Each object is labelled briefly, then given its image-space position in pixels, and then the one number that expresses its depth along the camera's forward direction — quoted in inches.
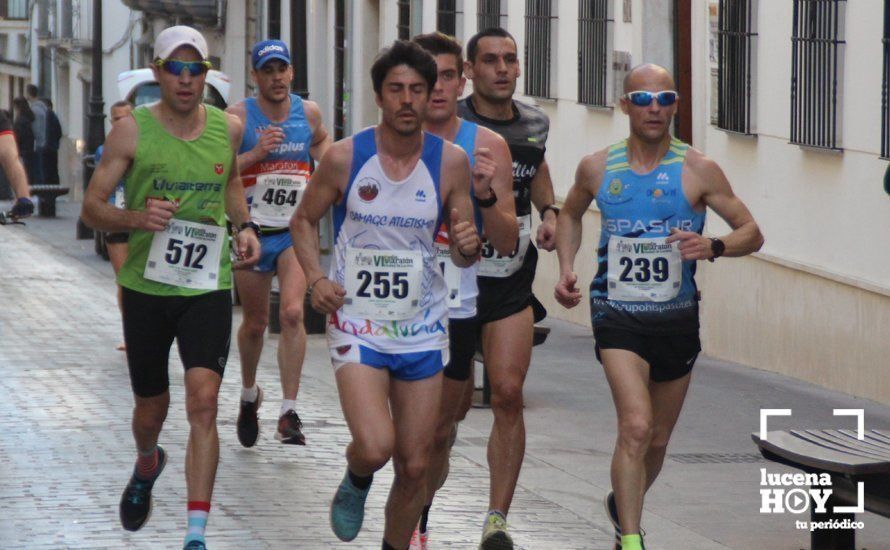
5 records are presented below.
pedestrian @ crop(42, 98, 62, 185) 1462.8
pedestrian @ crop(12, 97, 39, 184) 1419.8
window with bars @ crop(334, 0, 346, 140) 1149.1
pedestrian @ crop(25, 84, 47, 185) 1449.3
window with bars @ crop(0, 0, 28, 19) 2379.4
